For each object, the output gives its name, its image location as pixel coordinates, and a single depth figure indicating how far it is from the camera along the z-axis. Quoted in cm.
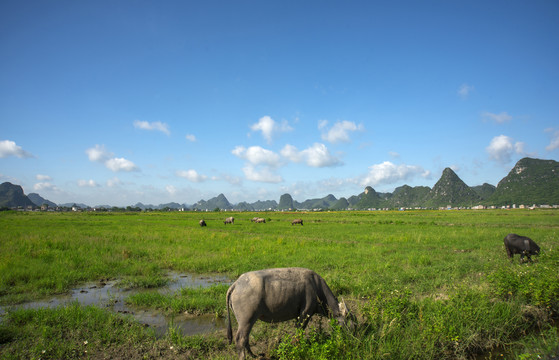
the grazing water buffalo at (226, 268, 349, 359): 469
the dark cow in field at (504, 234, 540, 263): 1170
